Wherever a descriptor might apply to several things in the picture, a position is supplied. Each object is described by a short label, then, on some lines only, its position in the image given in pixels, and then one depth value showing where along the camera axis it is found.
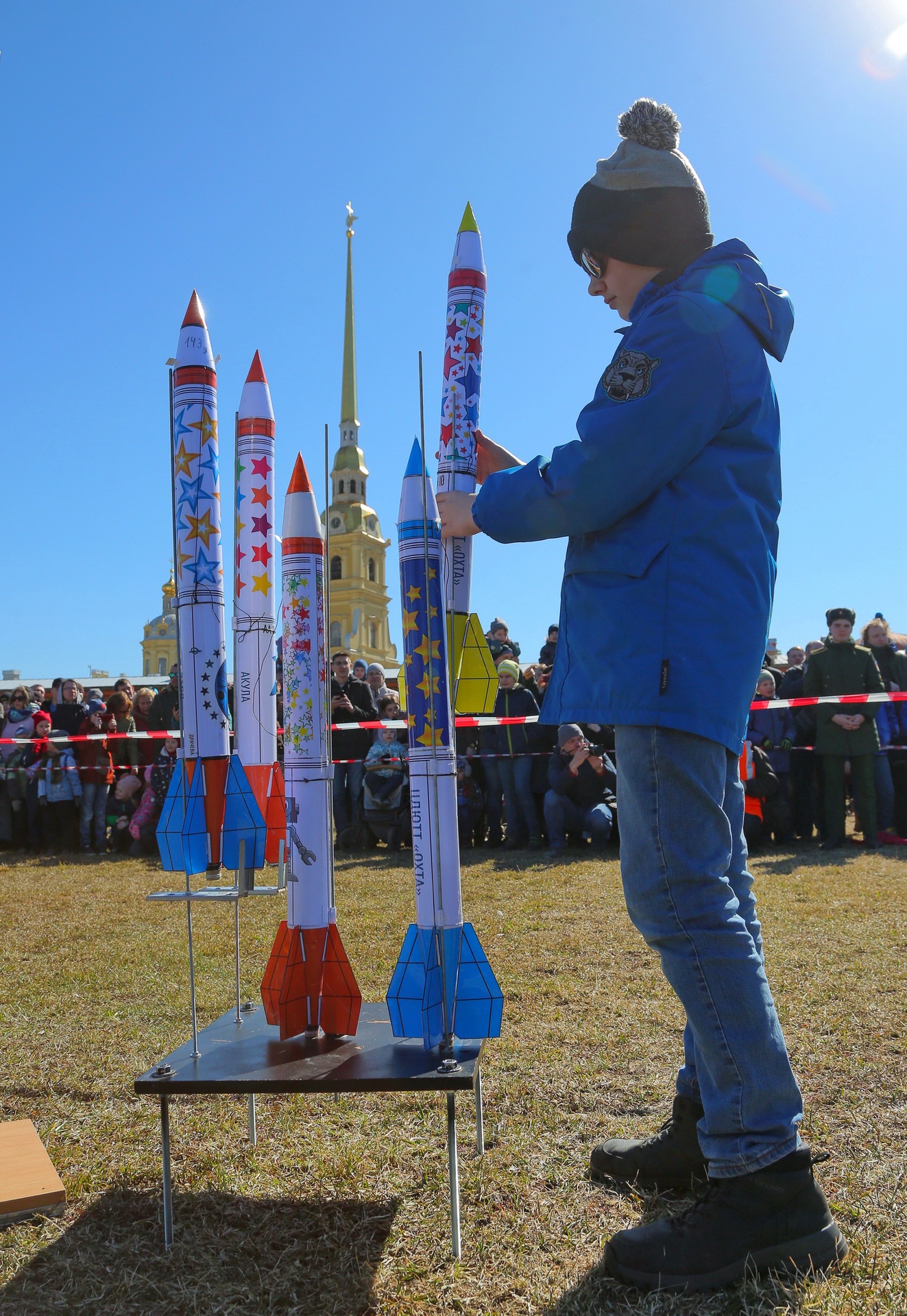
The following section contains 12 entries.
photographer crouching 9.83
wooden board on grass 2.81
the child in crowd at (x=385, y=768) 10.56
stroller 10.65
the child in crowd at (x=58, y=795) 11.48
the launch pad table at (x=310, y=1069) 2.66
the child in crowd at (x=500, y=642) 11.77
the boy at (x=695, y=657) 2.32
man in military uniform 9.55
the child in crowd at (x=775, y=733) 10.30
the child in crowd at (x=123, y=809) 11.23
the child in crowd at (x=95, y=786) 11.46
